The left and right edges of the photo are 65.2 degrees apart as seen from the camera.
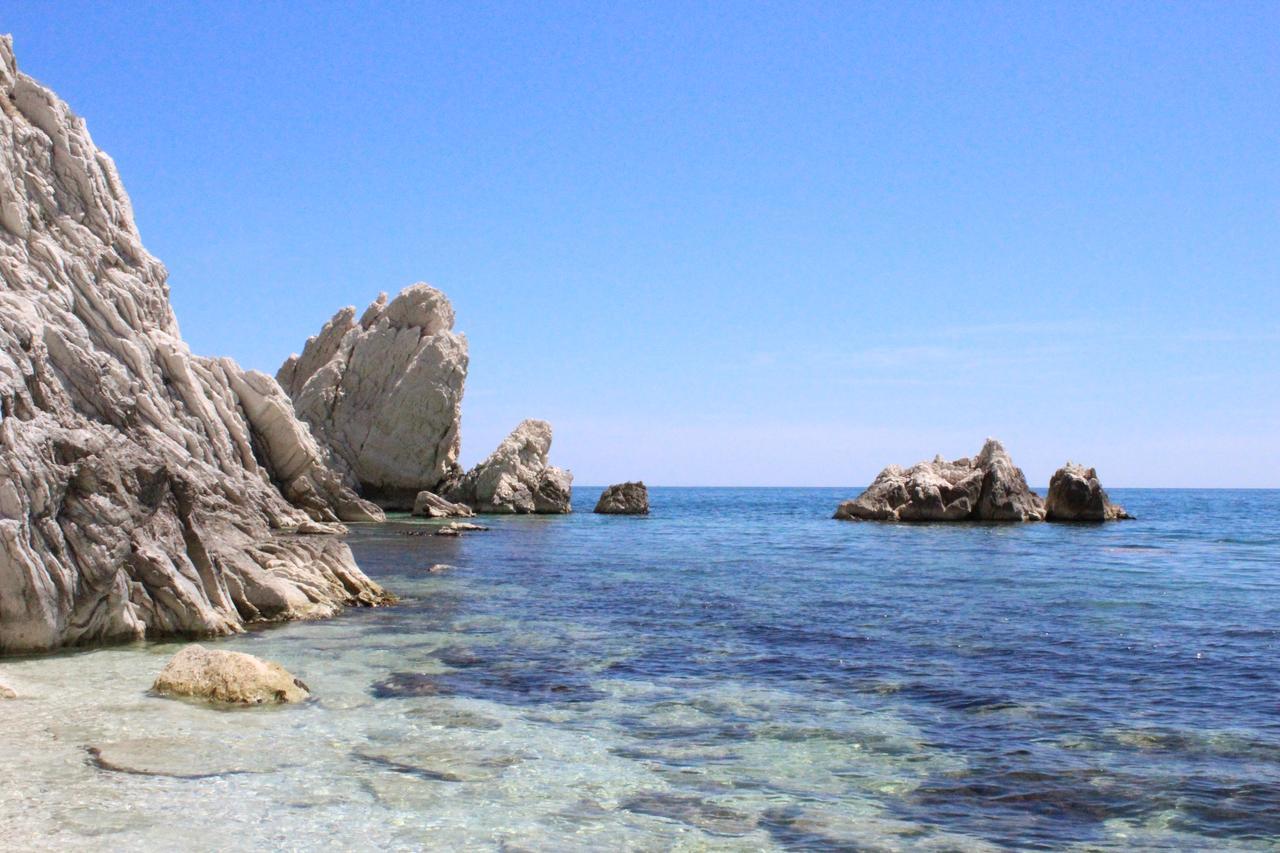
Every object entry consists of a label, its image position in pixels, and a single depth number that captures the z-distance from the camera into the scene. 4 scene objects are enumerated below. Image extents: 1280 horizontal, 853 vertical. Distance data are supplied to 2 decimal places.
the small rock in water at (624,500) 94.56
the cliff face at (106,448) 16.92
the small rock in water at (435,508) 71.38
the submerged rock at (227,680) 14.40
